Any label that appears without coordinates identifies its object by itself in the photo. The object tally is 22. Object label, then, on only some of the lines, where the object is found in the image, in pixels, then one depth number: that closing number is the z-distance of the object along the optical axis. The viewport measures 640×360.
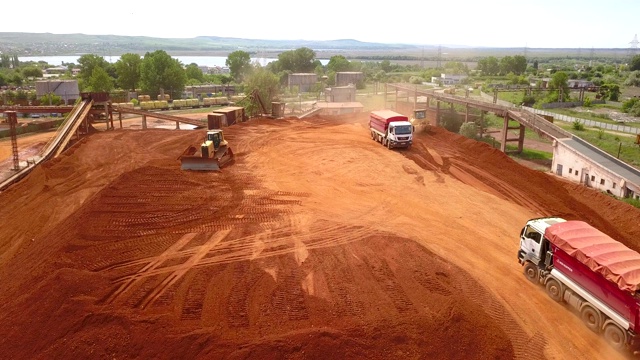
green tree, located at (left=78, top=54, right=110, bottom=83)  101.04
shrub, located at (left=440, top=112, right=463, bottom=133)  56.35
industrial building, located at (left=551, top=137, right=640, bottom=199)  30.74
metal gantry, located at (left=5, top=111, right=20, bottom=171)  35.06
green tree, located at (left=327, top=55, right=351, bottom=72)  142.50
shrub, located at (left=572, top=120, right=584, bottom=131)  56.23
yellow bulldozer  31.58
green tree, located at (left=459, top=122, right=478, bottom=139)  49.25
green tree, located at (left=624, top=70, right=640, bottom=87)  123.71
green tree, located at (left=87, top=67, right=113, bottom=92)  86.31
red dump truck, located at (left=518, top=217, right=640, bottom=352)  13.72
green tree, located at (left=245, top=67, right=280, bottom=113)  67.11
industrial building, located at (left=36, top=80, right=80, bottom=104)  80.38
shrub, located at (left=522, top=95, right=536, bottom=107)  83.44
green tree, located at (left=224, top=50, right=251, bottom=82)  146.95
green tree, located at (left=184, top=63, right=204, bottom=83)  128.38
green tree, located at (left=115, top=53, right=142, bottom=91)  97.56
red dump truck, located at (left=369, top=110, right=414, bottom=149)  37.53
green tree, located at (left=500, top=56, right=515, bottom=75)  166.25
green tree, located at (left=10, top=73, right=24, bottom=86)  119.49
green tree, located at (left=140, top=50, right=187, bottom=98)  92.31
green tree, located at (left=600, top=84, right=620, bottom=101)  91.56
